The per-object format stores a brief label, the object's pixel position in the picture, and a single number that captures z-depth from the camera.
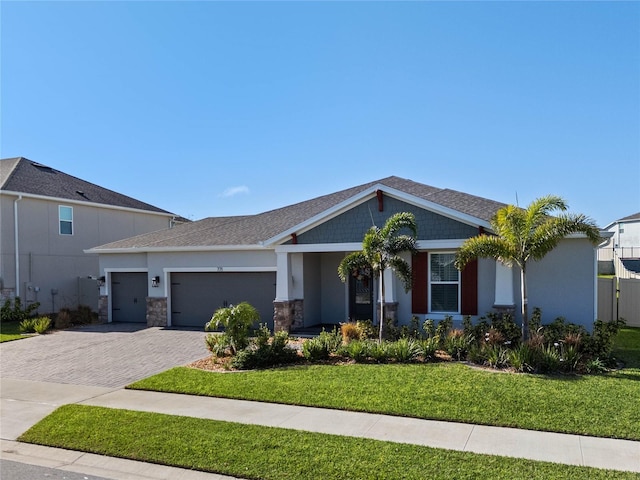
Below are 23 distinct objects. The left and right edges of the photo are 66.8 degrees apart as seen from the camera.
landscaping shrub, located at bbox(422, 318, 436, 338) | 12.62
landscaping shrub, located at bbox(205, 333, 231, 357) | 11.84
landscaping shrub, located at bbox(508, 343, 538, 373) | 9.57
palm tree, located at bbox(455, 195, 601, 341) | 10.59
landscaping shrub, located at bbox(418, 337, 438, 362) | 10.80
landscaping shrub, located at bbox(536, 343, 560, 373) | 9.47
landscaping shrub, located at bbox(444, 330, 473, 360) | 10.89
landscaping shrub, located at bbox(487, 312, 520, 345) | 11.84
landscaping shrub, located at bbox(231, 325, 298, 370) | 10.91
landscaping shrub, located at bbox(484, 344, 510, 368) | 9.95
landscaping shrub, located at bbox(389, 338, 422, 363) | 10.73
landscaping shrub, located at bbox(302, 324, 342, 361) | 11.17
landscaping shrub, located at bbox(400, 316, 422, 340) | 12.73
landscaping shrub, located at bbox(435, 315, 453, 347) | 11.91
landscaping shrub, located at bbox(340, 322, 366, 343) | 13.18
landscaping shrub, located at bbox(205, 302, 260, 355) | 11.62
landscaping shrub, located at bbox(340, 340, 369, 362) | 10.94
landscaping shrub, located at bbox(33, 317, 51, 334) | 17.31
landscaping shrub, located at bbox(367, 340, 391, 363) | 10.83
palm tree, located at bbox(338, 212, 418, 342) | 11.98
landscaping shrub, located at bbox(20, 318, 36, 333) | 17.58
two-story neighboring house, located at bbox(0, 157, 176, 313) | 20.98
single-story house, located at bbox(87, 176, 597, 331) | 12.88
